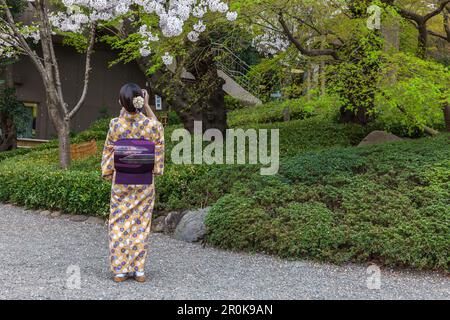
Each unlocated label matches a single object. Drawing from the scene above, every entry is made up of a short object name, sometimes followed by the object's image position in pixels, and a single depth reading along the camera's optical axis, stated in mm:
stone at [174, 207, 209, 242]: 7410
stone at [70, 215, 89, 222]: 9023
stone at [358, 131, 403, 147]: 10914
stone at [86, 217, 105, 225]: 8766
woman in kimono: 5293
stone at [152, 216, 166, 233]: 8117
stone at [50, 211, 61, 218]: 9388
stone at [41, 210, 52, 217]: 9516
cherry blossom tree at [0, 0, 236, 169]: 8602
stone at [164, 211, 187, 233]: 8047
